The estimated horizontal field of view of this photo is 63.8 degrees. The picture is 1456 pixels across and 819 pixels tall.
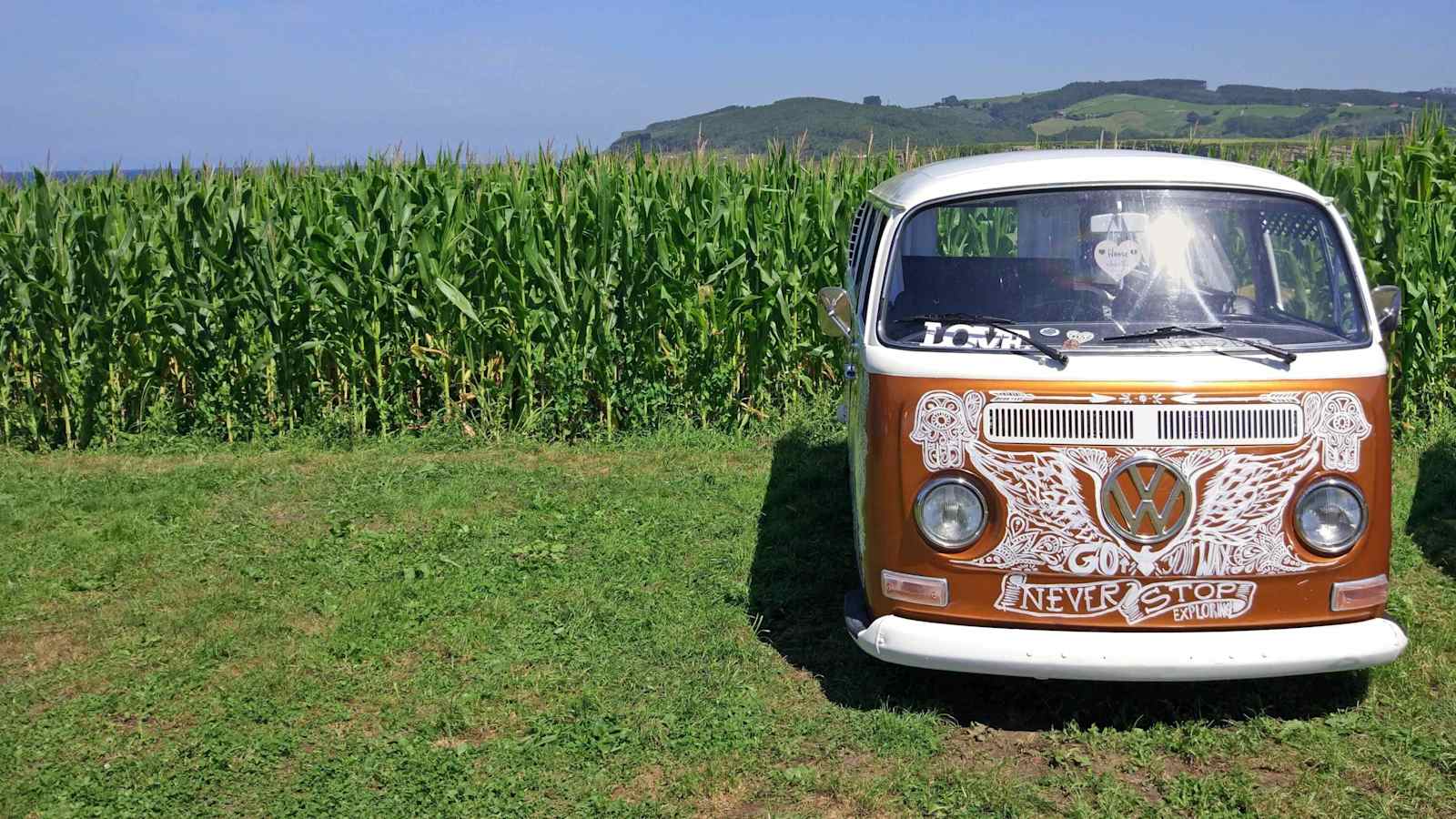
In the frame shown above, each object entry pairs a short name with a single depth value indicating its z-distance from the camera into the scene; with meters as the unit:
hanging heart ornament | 4.56
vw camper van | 4.02
